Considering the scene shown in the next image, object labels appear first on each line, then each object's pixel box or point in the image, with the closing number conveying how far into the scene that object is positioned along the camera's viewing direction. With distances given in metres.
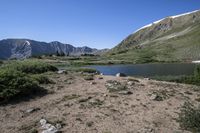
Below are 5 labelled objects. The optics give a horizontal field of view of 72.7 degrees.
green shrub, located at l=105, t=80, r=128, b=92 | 11.06
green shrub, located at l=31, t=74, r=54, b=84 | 12.29
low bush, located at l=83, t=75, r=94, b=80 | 13.80
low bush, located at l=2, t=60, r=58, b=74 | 15.73
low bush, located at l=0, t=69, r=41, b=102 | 9.66
